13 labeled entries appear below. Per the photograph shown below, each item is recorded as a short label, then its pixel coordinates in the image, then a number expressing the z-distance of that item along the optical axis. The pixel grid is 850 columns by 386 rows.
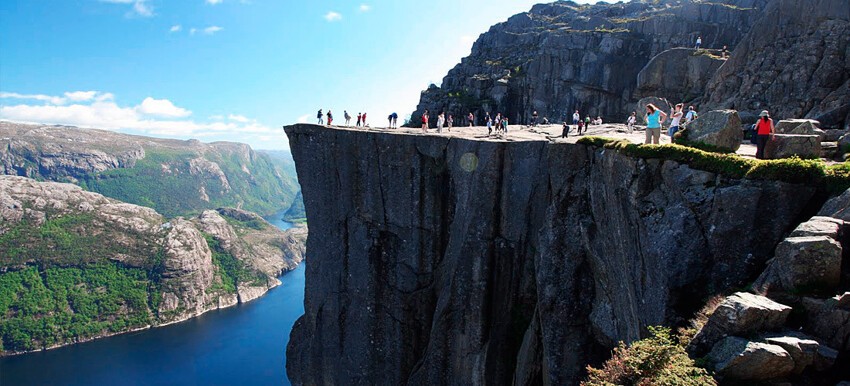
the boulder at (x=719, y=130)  17.59
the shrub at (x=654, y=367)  9.78
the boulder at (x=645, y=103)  43.22
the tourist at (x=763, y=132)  17.11
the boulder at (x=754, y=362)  9.43
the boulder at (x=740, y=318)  10.26
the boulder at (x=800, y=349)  9.53
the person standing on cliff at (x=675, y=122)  22.03
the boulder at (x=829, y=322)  9.82
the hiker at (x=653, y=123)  20.17
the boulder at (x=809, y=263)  10.78
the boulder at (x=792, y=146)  16.25
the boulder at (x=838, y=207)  11.91
